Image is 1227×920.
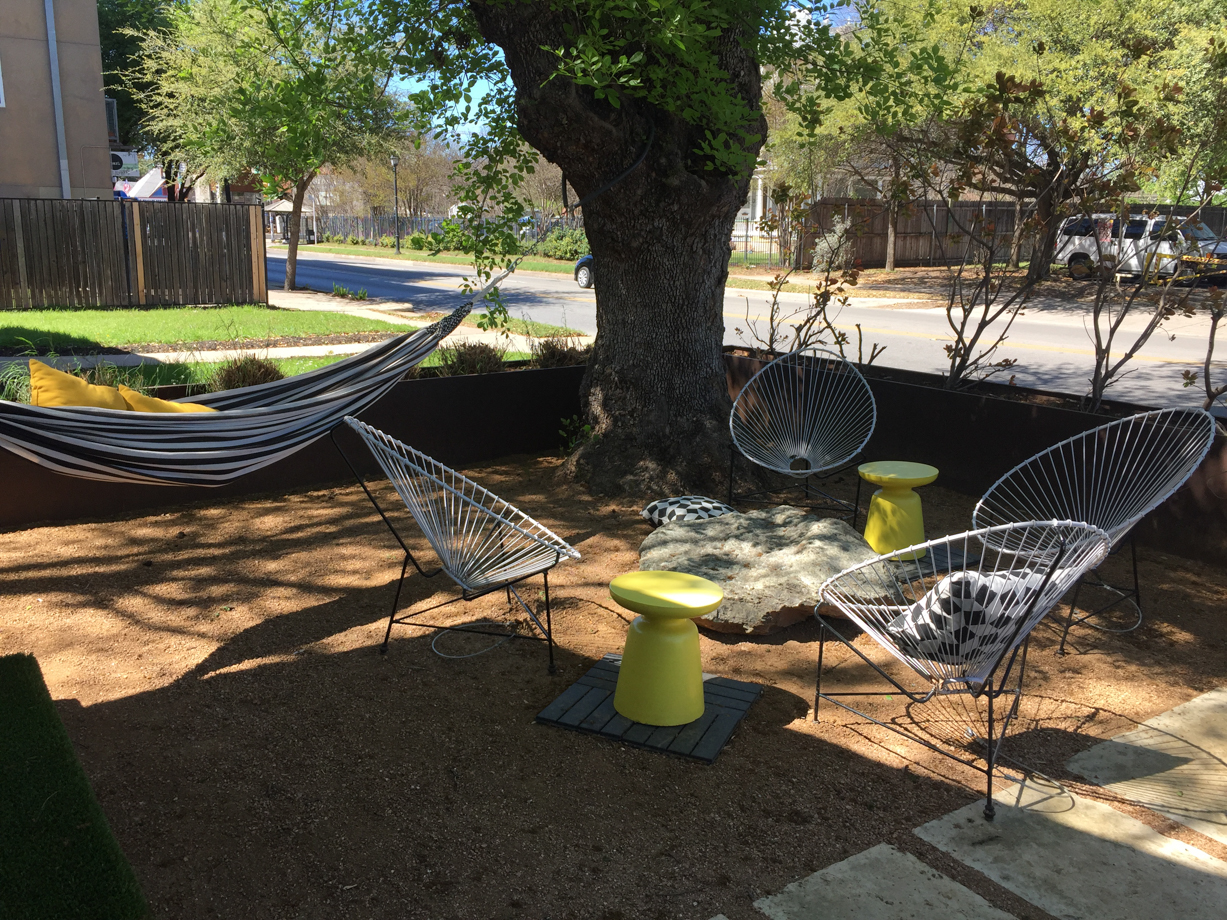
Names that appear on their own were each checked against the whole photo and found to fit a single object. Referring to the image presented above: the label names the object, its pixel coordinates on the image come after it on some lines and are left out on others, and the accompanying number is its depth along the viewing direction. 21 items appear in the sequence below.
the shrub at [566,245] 27.20
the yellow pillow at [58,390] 3.96
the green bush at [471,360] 6.78
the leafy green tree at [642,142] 4.82
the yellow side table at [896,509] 4.80
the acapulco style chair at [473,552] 3.44
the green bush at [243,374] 5.84
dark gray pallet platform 3.06
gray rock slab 3.96
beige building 13.84
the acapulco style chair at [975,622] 2.74
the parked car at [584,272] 19.33
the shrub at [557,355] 7.23
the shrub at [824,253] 16.36
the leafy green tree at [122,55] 24.19
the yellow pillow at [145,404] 4.29
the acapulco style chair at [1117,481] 3.91
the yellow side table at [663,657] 3.13
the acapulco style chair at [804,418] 5.63
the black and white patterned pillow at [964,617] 2.83
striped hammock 3.54
